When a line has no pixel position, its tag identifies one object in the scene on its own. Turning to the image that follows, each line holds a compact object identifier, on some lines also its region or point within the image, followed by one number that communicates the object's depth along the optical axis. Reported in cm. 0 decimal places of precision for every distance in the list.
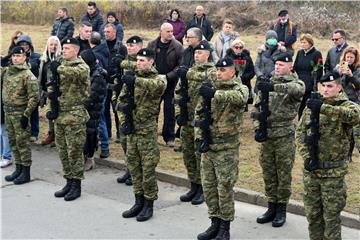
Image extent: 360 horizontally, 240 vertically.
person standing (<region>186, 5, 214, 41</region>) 1325
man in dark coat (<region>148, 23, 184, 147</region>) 1018
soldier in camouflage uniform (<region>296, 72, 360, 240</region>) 638
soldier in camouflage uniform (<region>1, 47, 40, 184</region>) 918
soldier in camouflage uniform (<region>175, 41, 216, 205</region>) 820
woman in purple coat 1333
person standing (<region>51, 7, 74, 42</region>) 1315
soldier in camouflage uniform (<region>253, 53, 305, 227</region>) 740
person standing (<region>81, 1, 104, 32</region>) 1330
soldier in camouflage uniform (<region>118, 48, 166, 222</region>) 780
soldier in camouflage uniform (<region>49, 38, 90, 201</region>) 850
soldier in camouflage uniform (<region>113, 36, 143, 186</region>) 857
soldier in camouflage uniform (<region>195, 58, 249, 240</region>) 710
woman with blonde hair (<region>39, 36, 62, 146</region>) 1009
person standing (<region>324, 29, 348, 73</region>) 1045
